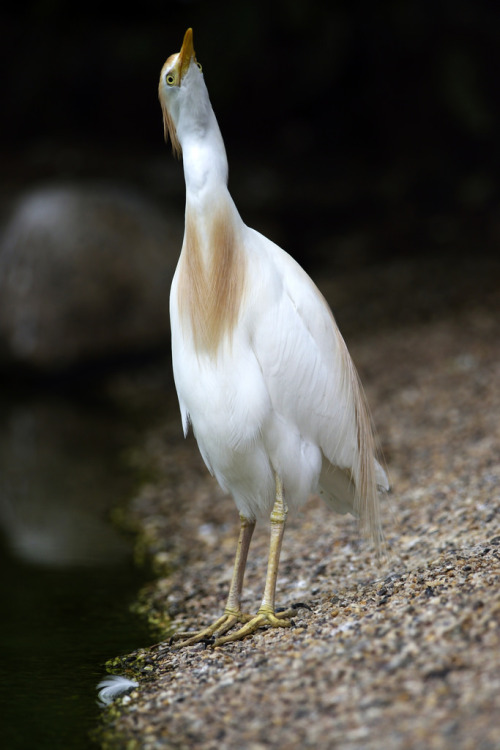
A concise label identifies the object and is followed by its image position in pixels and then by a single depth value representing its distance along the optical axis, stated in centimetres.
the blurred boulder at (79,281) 1891
